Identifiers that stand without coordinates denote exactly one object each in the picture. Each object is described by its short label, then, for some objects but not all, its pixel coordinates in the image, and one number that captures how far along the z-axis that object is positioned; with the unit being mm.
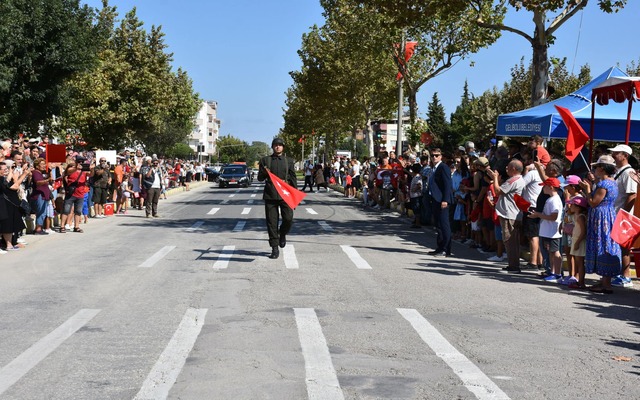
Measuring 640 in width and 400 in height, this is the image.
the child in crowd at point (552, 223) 11648
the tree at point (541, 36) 19891
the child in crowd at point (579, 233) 11031
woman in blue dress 10555
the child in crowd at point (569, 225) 11422
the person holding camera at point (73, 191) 19031
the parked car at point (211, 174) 79562
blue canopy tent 16516
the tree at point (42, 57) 27094
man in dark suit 14570
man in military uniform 13766
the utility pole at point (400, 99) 36125
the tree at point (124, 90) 42094
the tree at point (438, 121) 118119
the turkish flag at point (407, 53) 33500
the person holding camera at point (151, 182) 24266
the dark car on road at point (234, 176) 55062
